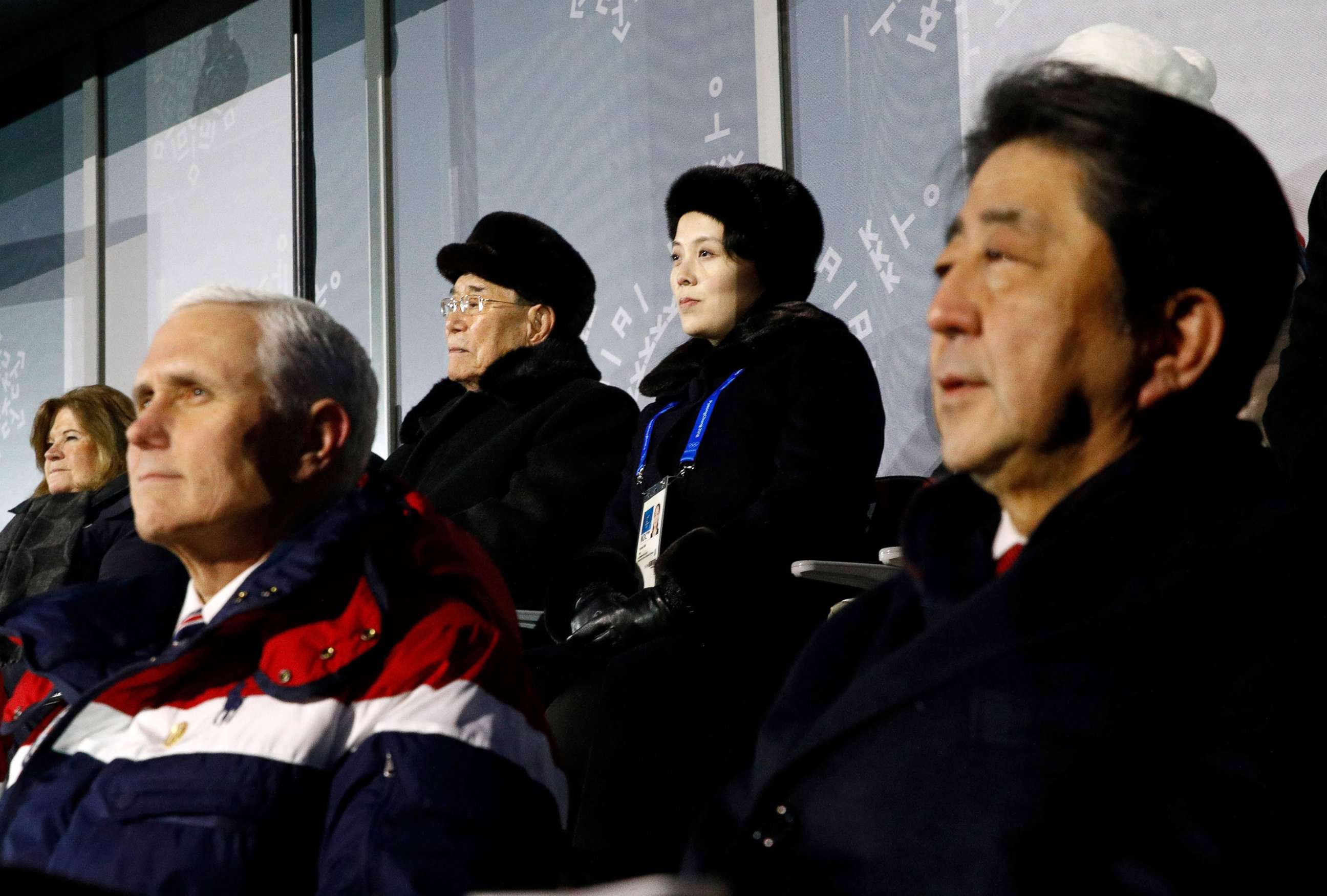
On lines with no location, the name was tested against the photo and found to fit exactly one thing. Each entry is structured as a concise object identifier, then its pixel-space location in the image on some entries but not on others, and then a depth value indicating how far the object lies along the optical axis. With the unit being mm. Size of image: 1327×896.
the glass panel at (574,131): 5297
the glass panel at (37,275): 8469
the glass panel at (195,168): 7281
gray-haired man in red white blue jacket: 1756
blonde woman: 4613
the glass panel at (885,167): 4508
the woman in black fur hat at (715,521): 2822
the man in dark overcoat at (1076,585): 1237
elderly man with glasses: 3668
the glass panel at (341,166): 6848
